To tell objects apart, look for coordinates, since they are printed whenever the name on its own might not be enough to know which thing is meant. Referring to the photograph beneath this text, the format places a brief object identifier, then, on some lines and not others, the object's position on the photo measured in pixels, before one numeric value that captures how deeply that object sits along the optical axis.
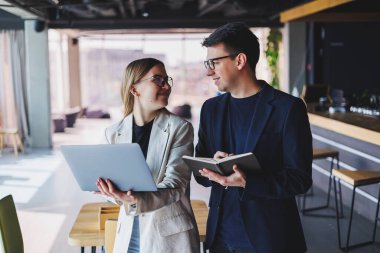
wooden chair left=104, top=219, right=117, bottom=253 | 2.40
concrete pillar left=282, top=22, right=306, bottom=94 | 11.75
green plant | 12.62
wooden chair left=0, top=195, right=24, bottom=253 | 2.47
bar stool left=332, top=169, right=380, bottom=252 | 4.50
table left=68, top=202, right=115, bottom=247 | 2.47
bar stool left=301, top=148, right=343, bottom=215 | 5.69
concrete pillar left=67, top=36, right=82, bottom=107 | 18.00
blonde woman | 2.12
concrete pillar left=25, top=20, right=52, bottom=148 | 11.31
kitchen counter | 5.10
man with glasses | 1.94
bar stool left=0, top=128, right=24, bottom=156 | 10.57
